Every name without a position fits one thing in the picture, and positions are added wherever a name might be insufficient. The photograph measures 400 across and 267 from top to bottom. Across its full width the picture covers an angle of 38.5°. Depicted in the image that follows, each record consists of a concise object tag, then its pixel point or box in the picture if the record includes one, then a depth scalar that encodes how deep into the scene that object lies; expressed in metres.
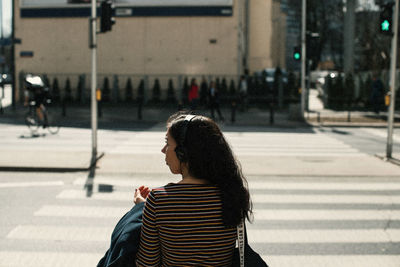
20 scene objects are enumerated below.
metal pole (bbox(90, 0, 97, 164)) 12.06
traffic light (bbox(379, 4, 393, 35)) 12.67
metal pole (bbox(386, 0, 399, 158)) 12.55
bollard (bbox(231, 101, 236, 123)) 22.57
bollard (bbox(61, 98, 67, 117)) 24.39
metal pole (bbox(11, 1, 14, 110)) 26.17
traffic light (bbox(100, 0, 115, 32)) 14.04
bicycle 17.52
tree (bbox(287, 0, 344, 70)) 61.88
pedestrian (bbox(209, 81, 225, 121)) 23.56
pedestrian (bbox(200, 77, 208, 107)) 25.63
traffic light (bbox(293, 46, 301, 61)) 24.30
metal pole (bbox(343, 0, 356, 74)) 32.97
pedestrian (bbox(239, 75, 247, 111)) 27.17
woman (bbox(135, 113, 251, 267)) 2.42
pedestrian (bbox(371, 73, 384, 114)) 25.22
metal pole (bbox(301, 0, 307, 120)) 23.41
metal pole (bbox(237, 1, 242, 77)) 31.58
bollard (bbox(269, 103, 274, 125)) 21.92
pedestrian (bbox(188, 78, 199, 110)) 24.58
